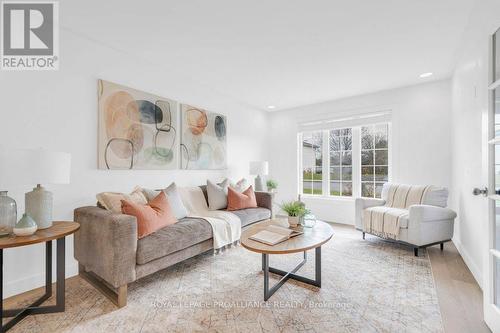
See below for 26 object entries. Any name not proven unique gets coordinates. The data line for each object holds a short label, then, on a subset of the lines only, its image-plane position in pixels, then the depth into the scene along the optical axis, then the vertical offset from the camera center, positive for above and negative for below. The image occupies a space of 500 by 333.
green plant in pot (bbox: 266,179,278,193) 4.79 -0.36
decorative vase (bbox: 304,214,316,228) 2.45 -0.57
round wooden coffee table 1.84 -0.62
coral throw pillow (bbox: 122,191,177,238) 2.07 -0.44
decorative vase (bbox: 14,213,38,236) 1.61 -0.41
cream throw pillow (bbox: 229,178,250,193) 3.74 -0.30
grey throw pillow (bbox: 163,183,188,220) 2.71 -0.41
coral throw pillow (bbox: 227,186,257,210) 3.46 -0.49
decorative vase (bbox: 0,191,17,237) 1.66 -0.34
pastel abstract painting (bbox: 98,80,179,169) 2.60 +0.46
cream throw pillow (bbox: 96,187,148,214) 2.23 -0.32
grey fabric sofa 1.82 -0.69
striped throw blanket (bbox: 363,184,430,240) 2.98 -0.58
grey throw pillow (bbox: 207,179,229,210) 3.42 -0.43
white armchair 2.81 -0.59
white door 1.51 -0.12
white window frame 4.21 +0.10
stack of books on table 1.98 -0.60
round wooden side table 1.55 -0.73
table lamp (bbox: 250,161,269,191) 4.52 -0.05
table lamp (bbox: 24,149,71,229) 1.64 -0.08
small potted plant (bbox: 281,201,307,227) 2.40 -0.45
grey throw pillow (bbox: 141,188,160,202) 2.62 -0.30
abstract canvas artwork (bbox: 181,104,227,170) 3.50 +0.44
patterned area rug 1.62 -1.07
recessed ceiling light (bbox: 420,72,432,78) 3.38 +1.33
